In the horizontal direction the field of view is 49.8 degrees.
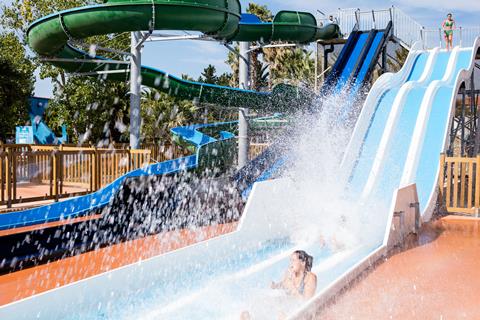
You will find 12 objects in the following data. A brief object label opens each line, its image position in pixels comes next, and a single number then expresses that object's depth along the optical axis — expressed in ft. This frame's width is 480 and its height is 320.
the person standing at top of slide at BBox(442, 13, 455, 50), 55.93
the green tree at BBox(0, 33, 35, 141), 77.56
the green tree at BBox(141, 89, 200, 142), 94.79
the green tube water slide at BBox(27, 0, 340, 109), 28.71
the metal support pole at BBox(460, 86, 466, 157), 48.00
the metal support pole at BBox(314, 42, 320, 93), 60.87
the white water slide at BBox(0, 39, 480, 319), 16.02
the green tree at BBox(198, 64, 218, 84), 127.96
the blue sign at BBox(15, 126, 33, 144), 67.46
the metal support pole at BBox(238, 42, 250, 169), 41.91
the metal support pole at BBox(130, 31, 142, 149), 40.96
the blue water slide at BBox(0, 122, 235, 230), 22.95
